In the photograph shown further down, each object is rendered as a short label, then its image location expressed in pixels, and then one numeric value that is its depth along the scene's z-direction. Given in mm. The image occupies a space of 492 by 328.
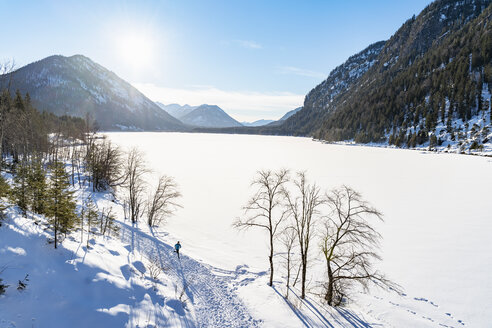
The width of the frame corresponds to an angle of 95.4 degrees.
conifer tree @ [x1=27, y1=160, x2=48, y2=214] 14818
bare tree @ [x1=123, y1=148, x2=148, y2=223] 32412
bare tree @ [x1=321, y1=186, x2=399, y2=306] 17516
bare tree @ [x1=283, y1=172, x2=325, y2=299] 17672
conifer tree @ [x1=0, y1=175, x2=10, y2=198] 14289
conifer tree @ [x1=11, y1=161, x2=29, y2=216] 15582
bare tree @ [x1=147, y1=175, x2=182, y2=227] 32256
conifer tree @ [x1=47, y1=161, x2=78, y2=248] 13359
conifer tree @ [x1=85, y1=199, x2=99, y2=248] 19027
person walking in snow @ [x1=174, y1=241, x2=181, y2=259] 21397
